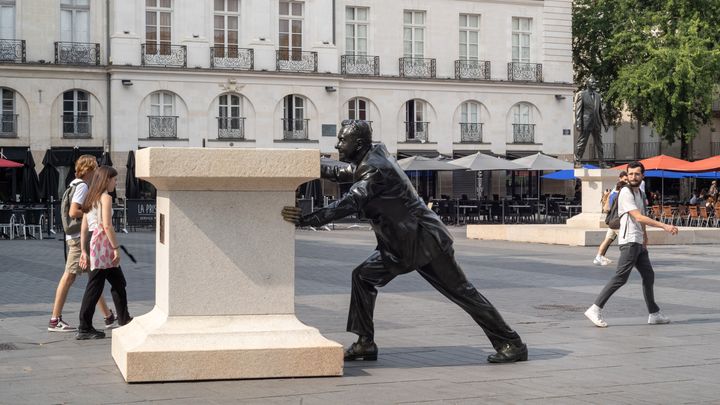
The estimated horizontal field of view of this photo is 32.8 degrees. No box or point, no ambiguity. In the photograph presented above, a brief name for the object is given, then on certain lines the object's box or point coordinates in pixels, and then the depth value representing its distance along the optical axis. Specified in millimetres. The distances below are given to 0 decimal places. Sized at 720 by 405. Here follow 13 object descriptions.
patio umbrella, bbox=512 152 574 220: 42625
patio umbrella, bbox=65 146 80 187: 40866
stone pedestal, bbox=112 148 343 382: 8203
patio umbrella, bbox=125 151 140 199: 38094
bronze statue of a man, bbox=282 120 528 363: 8812
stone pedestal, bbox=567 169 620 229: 29359
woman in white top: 10938
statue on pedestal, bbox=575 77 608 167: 30891
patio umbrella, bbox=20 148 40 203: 34438
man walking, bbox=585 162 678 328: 12266
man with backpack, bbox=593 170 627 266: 21141
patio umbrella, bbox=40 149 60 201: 34812
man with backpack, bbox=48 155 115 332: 11492
